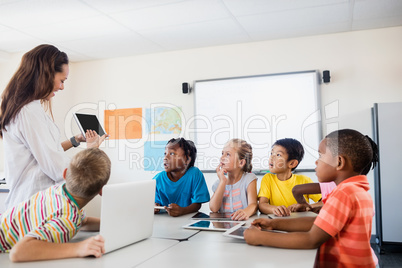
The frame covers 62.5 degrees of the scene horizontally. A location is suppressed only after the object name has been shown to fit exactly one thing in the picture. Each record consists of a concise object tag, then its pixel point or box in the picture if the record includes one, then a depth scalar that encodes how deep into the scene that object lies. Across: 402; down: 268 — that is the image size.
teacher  1.46
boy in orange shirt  1.14
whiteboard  3.75
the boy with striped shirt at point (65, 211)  1.09
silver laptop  1.12
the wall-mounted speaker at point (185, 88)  4.20
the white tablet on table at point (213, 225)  1.48
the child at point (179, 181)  2.25
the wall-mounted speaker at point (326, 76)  3.65
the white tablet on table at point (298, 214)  1.75
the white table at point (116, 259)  1.03
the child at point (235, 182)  2.07
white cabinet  3.17
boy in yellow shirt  2.14
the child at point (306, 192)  1.93
